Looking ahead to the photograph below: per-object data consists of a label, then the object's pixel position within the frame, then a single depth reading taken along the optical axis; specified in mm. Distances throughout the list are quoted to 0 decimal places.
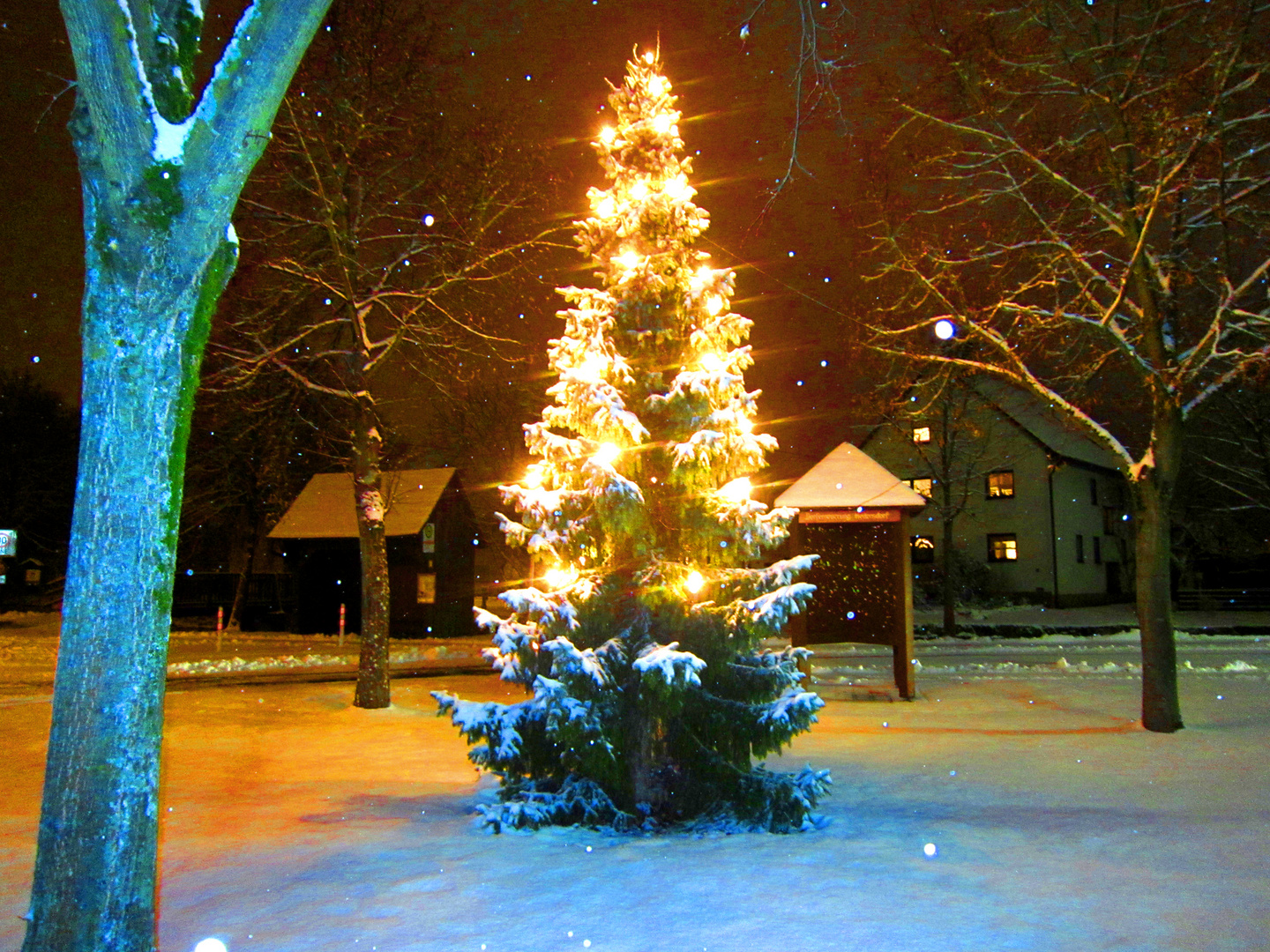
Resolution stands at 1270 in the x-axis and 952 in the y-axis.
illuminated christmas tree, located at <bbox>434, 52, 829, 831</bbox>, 7977
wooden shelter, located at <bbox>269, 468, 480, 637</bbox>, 34125
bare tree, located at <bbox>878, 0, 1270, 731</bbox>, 12469
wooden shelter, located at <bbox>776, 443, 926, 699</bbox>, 15797
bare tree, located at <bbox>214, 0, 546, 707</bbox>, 15227
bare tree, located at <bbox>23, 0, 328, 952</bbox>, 4492
